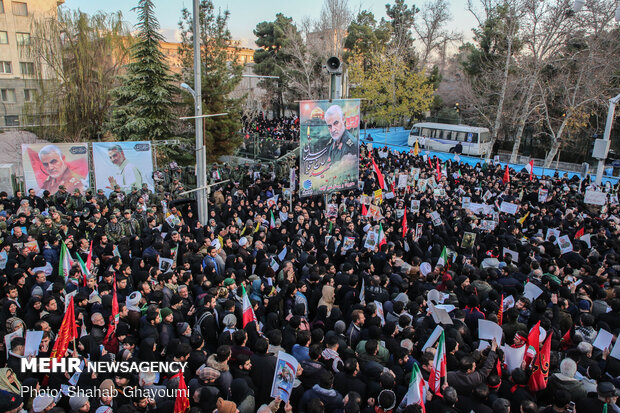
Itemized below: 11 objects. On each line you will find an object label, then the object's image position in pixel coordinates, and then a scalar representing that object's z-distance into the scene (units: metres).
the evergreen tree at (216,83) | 19.17
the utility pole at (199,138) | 11.25
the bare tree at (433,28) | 44.00
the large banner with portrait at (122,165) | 14.98
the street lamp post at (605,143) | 14.69
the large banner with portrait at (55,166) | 14.05
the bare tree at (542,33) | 24.30
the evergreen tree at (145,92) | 18.59
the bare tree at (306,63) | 37.25
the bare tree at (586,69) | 24.05
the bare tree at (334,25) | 35.88
